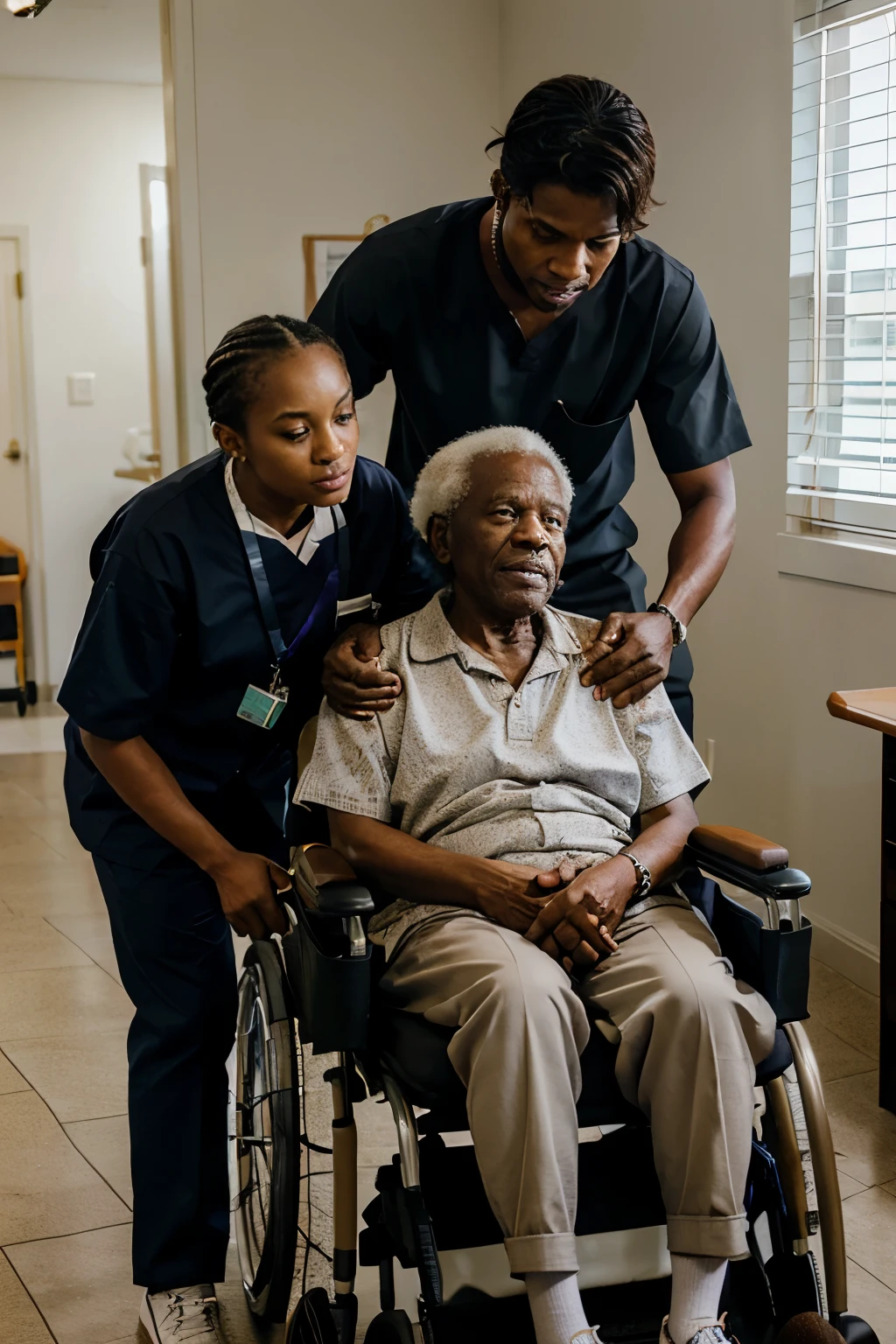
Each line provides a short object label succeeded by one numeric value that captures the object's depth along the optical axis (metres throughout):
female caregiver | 1.61
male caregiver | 1.80
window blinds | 2.90
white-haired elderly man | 1.37
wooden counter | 2.41
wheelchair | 1.43
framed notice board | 4.23
